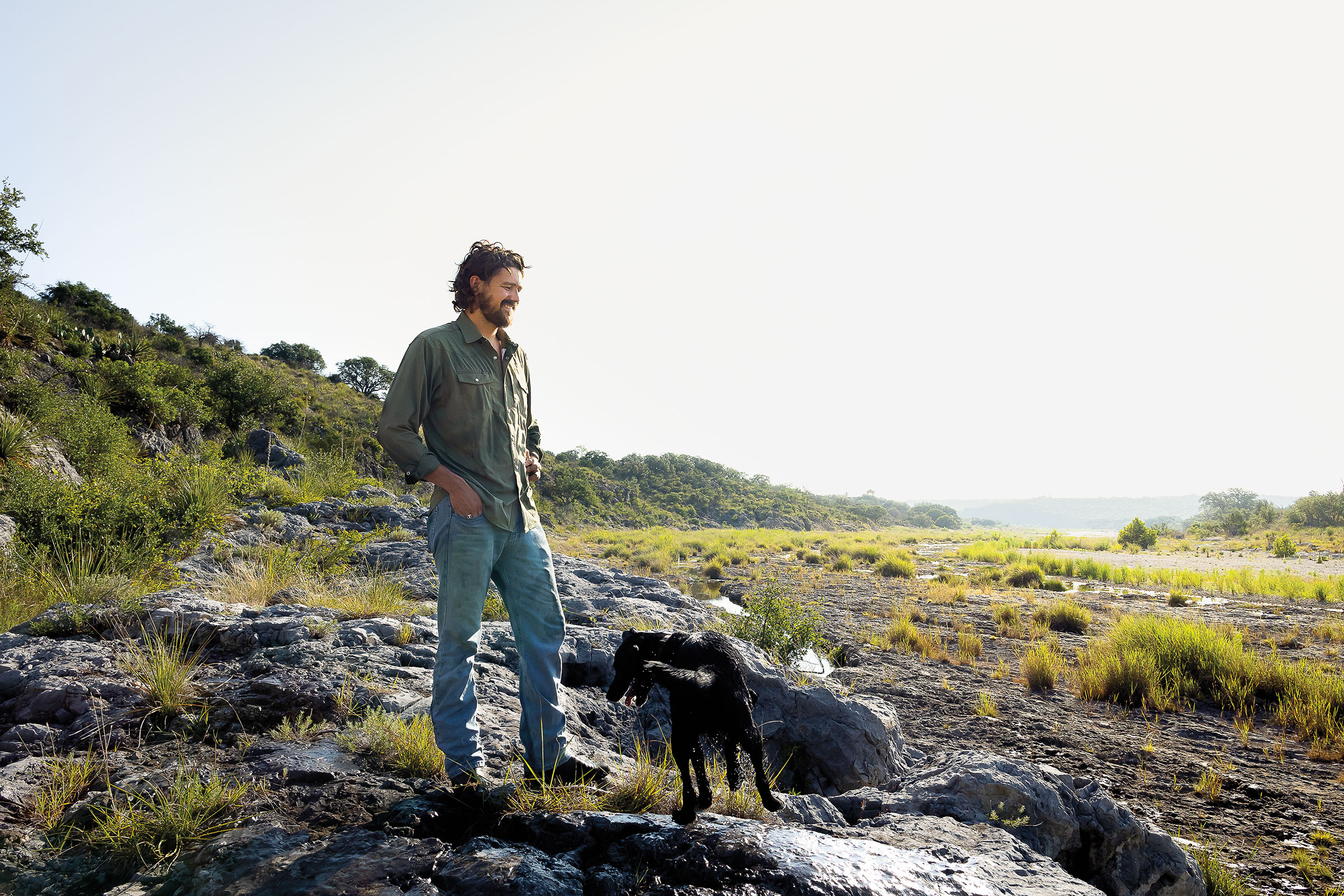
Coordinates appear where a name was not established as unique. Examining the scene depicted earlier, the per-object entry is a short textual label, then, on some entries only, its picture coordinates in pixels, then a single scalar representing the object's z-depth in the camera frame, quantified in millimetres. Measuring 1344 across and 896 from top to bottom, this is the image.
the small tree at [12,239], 11922
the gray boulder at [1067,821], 3020
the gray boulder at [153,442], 12953
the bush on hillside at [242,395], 18328
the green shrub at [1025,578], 17375
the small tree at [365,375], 41375
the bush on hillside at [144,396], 14008
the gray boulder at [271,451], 14305
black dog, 1967
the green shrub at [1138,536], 33406
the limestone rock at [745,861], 1906
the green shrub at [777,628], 6809
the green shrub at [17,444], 8141
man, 2463
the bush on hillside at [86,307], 25078
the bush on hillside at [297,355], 41719
